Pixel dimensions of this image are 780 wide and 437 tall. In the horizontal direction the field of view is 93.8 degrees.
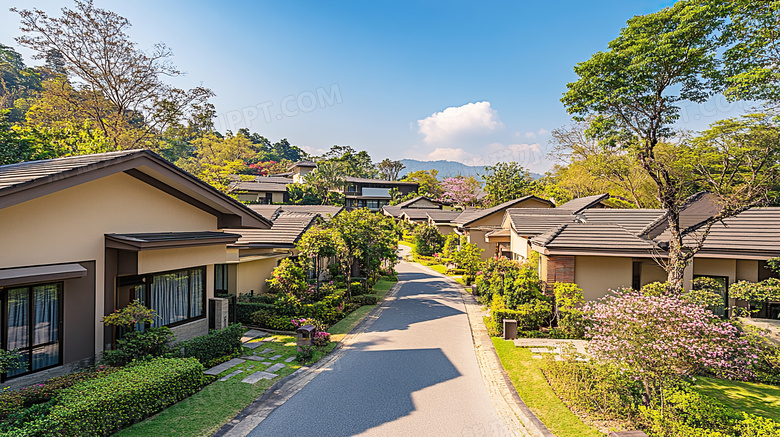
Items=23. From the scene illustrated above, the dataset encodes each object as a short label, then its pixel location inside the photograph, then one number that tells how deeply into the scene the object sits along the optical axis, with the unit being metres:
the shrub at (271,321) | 13.07
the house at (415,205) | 52.76
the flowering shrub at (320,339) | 11.64
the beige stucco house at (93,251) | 6.89
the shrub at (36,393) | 5.90
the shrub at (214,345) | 9.36
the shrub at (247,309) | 14.00
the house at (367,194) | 63.88
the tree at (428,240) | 36.25
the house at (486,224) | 28.72
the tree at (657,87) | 9.26
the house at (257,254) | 15.02
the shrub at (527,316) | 13.07
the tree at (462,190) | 51.62
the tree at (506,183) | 42.22
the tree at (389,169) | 92.19
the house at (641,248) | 11.93
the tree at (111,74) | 21.56
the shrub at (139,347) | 8.00
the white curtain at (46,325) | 7.25
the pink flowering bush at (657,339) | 6.75
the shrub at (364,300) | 18.44
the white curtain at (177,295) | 9.69
